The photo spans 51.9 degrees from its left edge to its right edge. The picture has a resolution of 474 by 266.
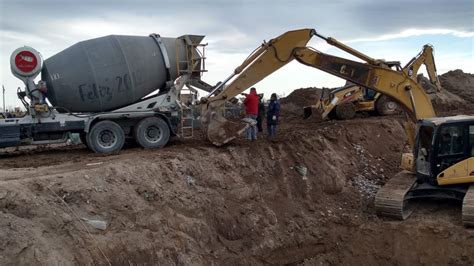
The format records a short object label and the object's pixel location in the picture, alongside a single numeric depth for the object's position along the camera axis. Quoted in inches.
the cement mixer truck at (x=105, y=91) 505.0
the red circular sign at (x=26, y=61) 497.0
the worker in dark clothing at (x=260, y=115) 679.7
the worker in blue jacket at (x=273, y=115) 609.6
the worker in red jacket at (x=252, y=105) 563.2
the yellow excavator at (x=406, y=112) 463.8
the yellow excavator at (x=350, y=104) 832.9
